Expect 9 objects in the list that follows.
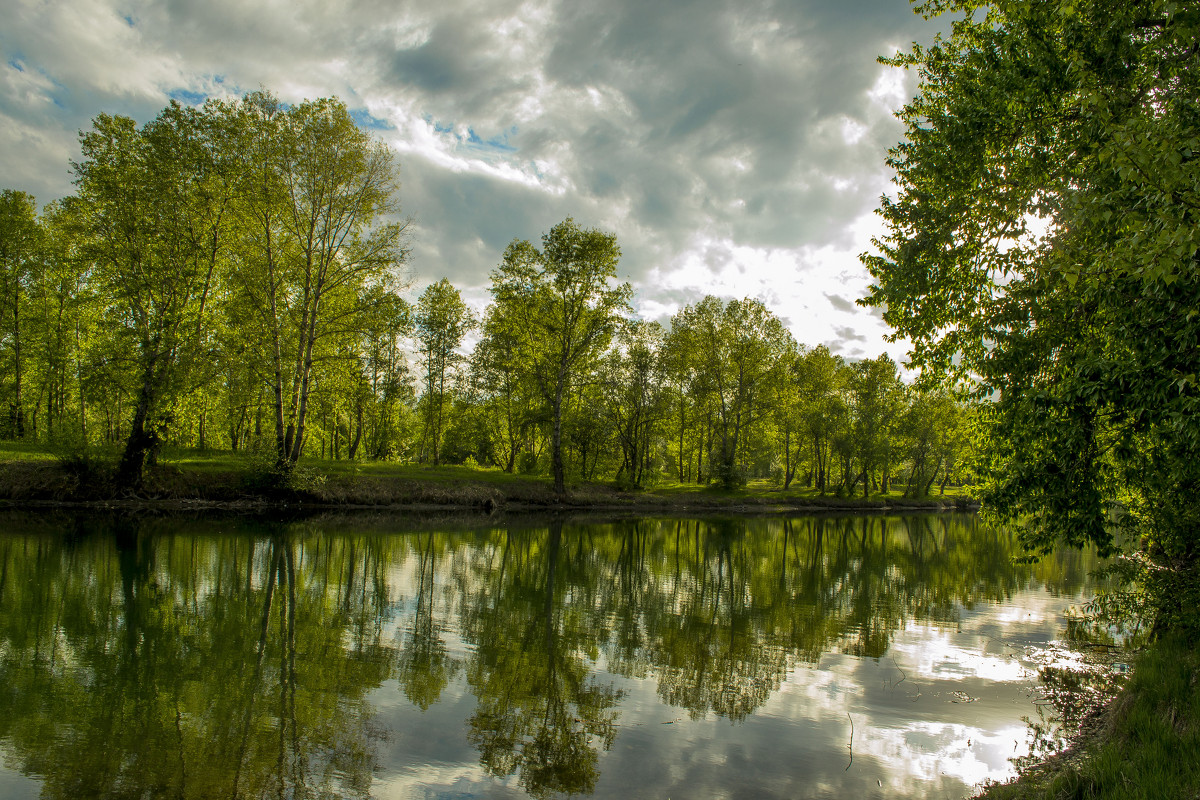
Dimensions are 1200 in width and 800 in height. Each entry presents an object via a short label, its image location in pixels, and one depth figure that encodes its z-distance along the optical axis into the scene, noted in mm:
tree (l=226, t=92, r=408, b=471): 31125
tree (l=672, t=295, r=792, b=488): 56938
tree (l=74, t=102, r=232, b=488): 27500
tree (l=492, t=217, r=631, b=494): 40938
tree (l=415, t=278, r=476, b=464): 54500
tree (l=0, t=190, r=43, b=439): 38312
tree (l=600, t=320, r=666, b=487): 52969
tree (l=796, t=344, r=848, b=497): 62156
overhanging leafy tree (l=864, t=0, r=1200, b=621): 6414
